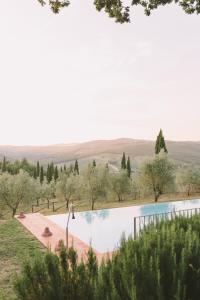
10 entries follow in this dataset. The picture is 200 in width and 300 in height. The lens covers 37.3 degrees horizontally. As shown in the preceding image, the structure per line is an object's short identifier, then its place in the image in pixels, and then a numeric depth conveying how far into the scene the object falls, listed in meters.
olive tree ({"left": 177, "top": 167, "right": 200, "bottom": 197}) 45.72
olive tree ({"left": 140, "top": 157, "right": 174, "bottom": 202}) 37.34
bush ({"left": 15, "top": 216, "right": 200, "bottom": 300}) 4.33
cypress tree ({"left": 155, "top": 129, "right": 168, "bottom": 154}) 53.84
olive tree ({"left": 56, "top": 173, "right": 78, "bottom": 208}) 51.56
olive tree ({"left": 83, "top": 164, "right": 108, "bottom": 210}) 39.59
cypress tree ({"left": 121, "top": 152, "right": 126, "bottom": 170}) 69.91
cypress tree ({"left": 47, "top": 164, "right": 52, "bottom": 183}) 90.69
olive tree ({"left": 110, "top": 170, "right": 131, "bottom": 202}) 48.56
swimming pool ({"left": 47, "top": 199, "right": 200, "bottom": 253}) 16.94
